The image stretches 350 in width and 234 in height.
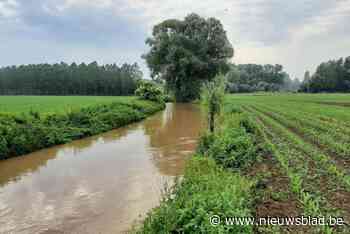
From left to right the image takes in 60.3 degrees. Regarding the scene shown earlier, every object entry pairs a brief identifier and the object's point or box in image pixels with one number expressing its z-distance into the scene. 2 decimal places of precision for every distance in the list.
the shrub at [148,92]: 34.44
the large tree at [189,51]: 36.97
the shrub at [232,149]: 7.20
